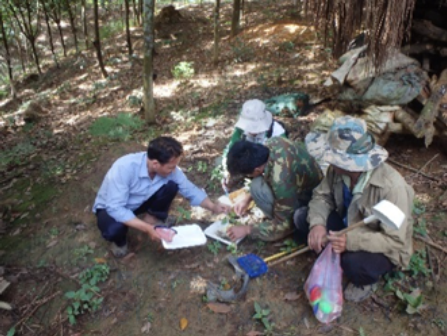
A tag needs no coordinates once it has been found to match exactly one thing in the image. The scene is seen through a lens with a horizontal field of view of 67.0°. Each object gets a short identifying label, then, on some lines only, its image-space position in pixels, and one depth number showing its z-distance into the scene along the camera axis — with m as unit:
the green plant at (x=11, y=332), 2.71
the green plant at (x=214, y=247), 3.47
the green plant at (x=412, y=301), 2.62
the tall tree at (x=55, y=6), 13.23
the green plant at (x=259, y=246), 3.46
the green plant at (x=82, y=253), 3.54
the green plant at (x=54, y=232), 3.92
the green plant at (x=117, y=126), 6.54
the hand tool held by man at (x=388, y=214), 2.18
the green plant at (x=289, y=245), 3.34
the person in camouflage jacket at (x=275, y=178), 2.93
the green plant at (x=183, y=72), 9.29
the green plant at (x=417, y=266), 2.96
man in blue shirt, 3.00
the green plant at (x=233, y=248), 3.46
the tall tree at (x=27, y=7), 12.00
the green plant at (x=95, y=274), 3.21
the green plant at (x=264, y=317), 2.69
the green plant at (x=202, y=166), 5.00
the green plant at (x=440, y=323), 2.58
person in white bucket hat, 3.87
